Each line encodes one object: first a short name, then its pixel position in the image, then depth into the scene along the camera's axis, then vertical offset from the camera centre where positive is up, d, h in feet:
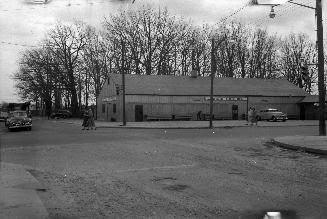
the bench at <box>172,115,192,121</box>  169.30 -1.59
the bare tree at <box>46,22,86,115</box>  218.18 +30.26
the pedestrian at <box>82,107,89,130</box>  104.63 -1.41
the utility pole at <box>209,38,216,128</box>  114.69 +2.43
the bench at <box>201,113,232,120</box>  174.03 -1.71
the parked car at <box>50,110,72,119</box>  231.50 -0.36
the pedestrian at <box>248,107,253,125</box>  127.75 -0.95
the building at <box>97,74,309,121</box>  164.96 +6.72
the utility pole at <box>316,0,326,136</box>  69.82 +7.70
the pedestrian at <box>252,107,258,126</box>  127.24 -1.25
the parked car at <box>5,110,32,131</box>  107.36 -2.15
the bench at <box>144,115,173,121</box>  164.04 -1.55
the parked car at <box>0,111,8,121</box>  213.46 -1.01
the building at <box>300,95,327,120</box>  187.72 +2.14
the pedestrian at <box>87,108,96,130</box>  105.27 -1.91
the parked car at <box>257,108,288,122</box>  162.71 -0.86
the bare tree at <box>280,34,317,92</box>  256.11 +32.68
